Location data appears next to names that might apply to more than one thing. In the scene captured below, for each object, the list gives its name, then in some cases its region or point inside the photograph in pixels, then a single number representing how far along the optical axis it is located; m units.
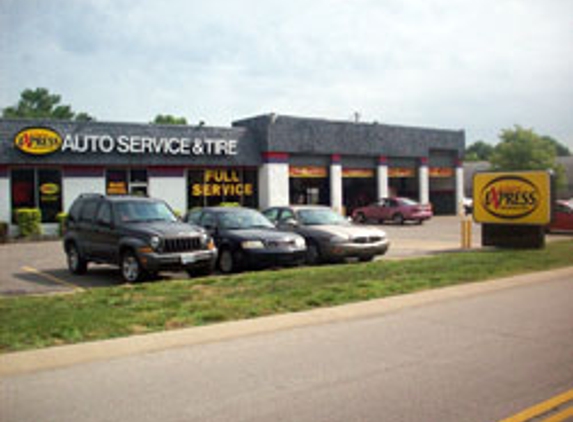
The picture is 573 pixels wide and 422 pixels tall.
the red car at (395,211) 33.56
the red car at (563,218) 25.78
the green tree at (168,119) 95.68
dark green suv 12.65
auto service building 27.75
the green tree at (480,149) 154.75
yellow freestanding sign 18.78
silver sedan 15.57
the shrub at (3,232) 25.22
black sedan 14.12
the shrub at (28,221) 26.47
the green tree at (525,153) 67.56
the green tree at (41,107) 98.10
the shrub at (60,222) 27.17
